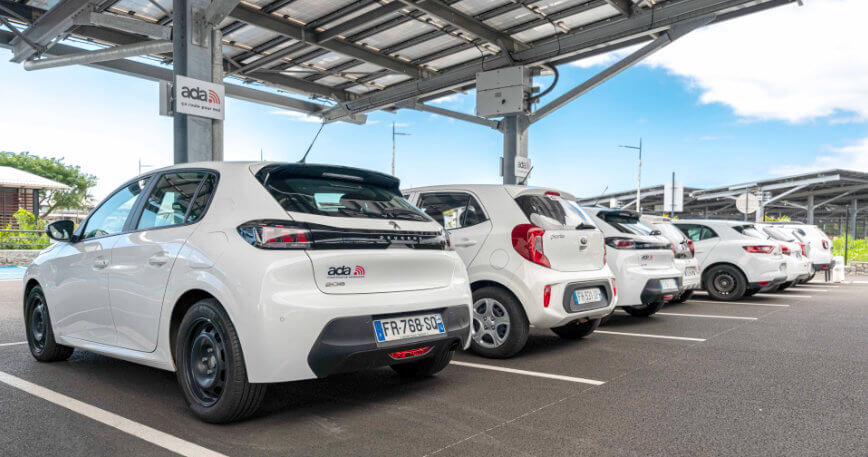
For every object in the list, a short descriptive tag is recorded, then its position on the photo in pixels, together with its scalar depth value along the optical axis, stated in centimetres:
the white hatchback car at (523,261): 506
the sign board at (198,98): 774
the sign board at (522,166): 1421
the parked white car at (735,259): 1048
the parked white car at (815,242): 1400
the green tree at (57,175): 4941
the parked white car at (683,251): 868
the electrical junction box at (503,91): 1334
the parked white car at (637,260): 684
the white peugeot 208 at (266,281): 320
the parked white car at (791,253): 1117
